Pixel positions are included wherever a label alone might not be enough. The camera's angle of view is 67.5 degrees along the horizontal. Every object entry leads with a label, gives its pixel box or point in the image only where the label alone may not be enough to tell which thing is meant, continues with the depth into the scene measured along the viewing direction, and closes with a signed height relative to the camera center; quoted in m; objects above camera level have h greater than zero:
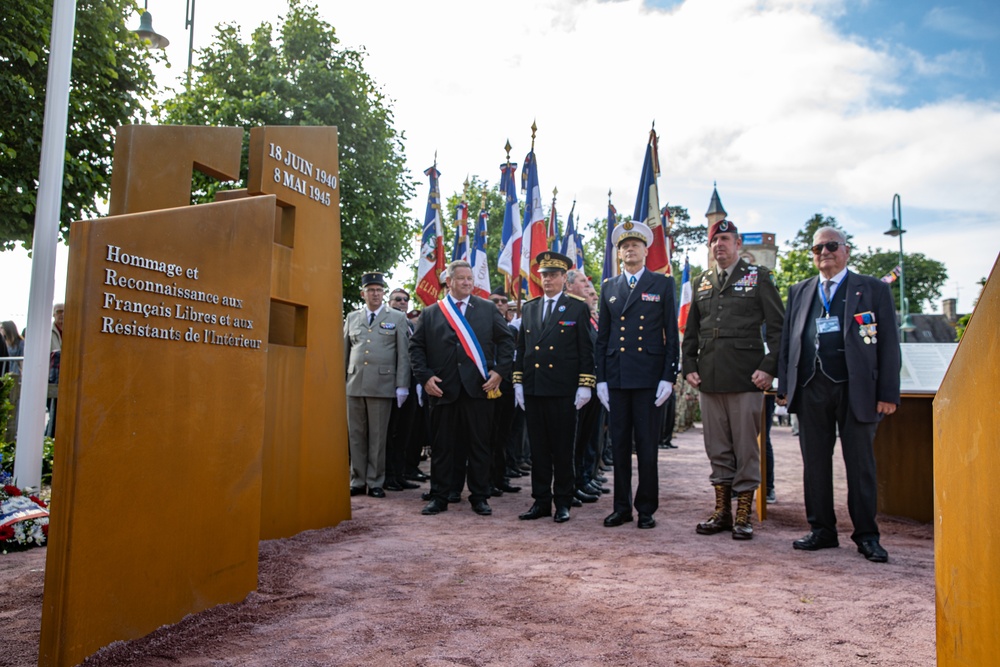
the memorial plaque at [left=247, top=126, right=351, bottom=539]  4.50 +0.32
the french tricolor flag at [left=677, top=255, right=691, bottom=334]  12.51 +1.63
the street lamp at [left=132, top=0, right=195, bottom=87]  10.02 +4.86
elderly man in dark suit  4.48 +0.15
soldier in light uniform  6.69 +0.00
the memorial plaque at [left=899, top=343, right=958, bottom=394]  5.37 +0.28
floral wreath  4.14 -0.79
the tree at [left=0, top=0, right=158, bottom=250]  6.76 +2.83
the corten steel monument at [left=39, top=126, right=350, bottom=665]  2.45 -0.06
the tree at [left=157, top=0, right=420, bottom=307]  15.00 +5.76
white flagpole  5.29 +0.90
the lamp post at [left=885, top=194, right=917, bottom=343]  27.61 +6.77
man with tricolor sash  5.92 +0.16
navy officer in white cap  5.32 +0.24
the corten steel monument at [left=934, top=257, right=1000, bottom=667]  1.57 -0.21
